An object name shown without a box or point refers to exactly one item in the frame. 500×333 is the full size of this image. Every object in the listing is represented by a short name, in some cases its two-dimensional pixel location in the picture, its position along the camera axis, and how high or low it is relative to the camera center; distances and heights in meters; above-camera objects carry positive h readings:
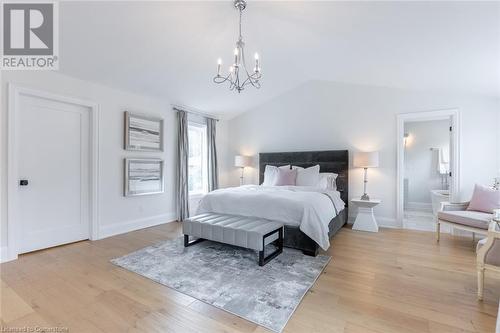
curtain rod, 4.79 +1.20
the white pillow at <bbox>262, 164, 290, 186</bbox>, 4.88 -0.20
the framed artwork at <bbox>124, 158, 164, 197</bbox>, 3.98 -0.20
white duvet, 2.96 -0.58
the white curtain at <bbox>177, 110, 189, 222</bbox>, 4.82 -0.06
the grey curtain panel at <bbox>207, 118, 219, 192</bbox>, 5.68 +0.20
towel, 5.72 +0.09
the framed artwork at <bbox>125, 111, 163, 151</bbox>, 3.97 +0.60
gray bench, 2.60 -0.79
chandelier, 2.55 +1.64
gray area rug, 1.88 -1.13
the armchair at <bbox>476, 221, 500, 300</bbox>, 1.91 -0.76
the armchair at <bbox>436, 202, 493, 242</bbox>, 2.98 -0.72
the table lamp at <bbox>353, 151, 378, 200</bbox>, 4.17 +0.08
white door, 2.98 -0.09
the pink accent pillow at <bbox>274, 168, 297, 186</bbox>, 4.57 -0.24
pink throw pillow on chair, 3.22 -0.50
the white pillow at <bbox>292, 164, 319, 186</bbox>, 4.43 -0.22
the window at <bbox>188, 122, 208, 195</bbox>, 5.54 +0.13
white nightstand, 4.10 -0.93
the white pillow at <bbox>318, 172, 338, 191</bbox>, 4.43 -0.31
